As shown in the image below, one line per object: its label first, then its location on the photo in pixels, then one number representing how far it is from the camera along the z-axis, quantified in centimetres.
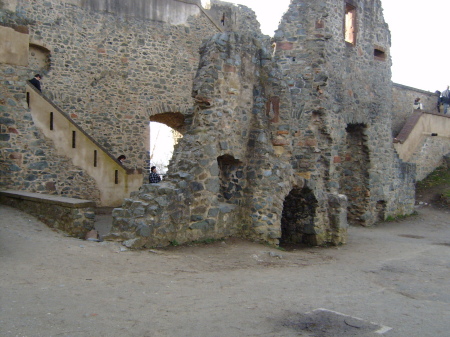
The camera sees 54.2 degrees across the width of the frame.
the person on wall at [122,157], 1426
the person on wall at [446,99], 2442
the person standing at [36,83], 1150
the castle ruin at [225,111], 809
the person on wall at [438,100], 2466
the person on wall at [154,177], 1268
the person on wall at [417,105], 2194
